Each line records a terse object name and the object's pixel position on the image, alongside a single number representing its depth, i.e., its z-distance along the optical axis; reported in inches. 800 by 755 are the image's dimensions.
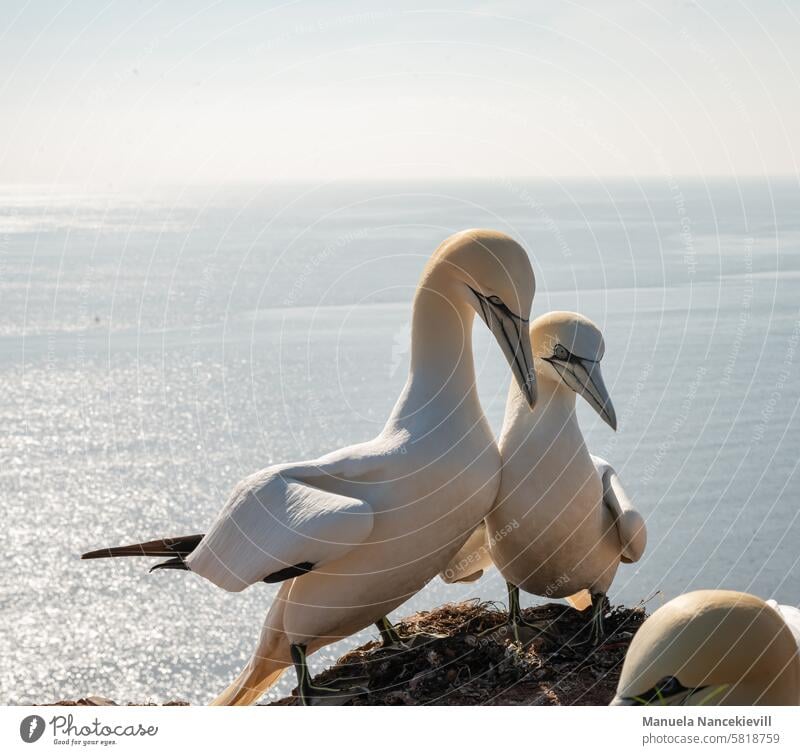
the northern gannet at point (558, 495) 184.1
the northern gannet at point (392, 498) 163.5
